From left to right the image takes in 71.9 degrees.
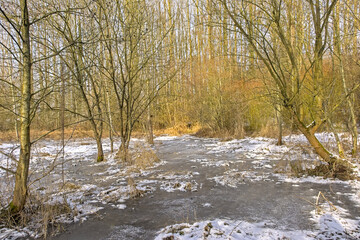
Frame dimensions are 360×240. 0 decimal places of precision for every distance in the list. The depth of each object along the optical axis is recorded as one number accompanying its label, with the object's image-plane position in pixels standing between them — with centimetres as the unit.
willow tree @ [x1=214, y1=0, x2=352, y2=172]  509
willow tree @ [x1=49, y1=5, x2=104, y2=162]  812
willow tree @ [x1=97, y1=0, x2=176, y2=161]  767
